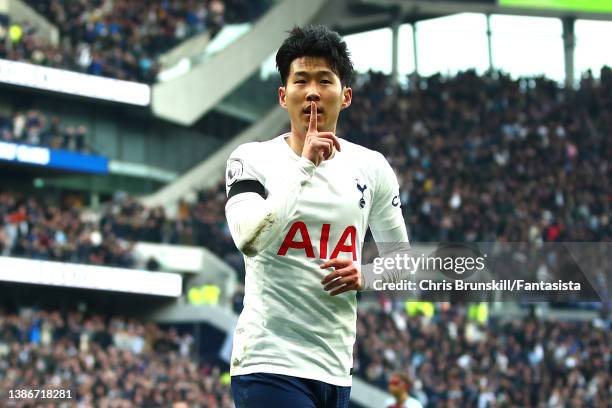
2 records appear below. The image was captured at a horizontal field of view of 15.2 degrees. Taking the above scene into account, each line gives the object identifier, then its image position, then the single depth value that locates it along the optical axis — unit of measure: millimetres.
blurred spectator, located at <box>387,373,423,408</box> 19518
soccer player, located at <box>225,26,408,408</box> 7519
